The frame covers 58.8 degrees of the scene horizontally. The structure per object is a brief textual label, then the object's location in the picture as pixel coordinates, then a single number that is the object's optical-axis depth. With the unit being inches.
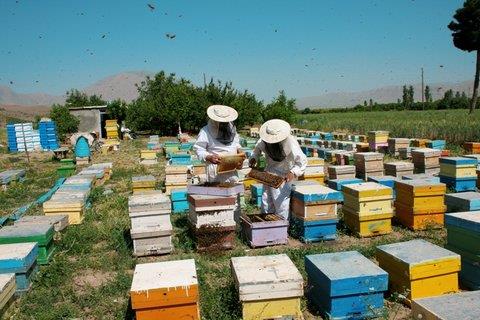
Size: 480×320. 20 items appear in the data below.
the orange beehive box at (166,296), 141.6
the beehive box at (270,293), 146.1
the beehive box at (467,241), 169.5
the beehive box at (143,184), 359.6
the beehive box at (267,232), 229.4
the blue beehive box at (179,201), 317.1
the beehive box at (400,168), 372.2
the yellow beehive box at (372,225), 244.5
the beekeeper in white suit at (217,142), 232.5
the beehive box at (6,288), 157.9
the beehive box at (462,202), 223.0
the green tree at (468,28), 1360.7
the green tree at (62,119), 1005.8
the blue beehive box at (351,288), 147.4
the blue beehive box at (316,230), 239.6
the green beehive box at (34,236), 210.4
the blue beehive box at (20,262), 181.8
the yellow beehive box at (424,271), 156.4
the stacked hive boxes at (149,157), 600.1
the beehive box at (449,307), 105.6
